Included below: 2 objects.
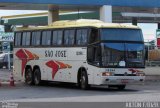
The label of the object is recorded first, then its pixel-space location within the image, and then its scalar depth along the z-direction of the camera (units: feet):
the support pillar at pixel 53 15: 130.41
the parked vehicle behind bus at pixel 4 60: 180.55
